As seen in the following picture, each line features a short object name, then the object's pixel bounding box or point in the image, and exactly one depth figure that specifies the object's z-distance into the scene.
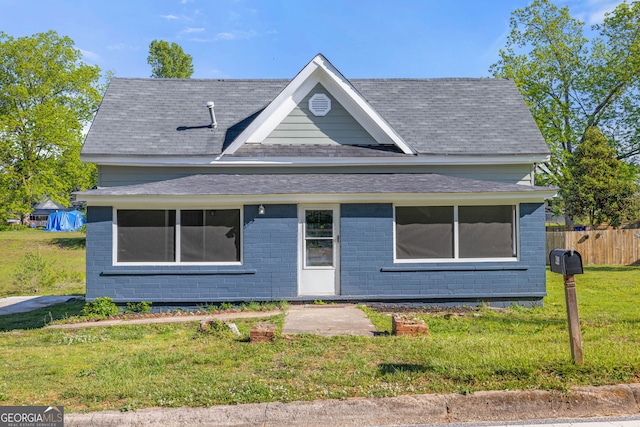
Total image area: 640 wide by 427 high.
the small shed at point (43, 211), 74.47
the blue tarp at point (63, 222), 49.50
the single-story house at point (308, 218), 10.86
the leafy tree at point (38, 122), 28.16
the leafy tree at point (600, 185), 24.38
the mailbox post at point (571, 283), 5.36
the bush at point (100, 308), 10.45
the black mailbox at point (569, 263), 5.35
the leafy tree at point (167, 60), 46.69
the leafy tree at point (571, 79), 29.89
